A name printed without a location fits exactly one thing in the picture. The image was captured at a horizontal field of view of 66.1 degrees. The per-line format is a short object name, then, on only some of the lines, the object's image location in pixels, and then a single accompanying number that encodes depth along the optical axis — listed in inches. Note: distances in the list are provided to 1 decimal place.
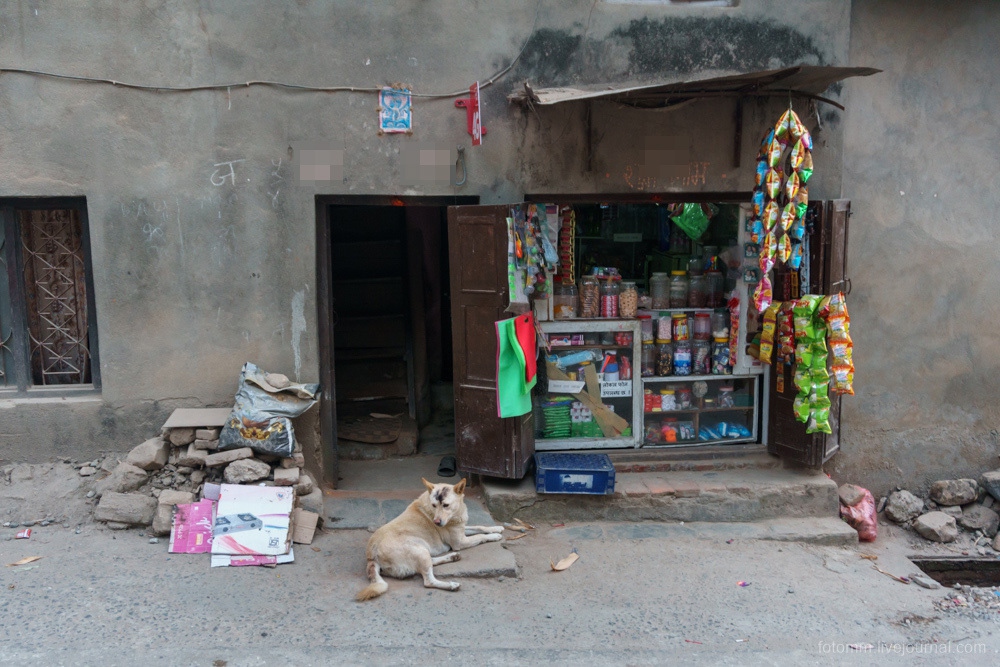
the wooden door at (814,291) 252.4
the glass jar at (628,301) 273.9
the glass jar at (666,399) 281.4
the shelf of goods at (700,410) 281.7
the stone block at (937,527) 268.8
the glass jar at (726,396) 284.7
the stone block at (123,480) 230.7
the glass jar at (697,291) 284.2
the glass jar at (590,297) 271.4
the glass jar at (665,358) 280.1
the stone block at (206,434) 230.5
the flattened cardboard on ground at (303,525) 226.2
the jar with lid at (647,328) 278.2
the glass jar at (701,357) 281.1
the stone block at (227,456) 227.9
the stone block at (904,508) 278.2
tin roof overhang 222.2
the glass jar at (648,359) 280.7
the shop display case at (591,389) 272.5
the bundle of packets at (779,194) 230.4
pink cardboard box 218.7
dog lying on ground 201.5
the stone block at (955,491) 283.0
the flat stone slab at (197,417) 231.0
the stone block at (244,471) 225.6
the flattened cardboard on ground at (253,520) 215.5
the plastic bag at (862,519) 262.5
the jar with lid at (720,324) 280.5
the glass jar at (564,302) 271.0
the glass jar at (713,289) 283.9
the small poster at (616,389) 276.5
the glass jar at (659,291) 283.4
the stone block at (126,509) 227.8
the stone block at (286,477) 228.6
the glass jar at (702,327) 281.9
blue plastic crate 244.8
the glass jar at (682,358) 279.1
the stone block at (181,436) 233.0
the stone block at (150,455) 233.0
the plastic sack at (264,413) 228.1
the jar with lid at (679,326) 279.0
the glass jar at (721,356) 279.4
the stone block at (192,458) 229.5
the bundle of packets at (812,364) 248.5
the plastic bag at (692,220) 276.1
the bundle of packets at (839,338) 245.8
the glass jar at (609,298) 273.0
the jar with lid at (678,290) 284.4
